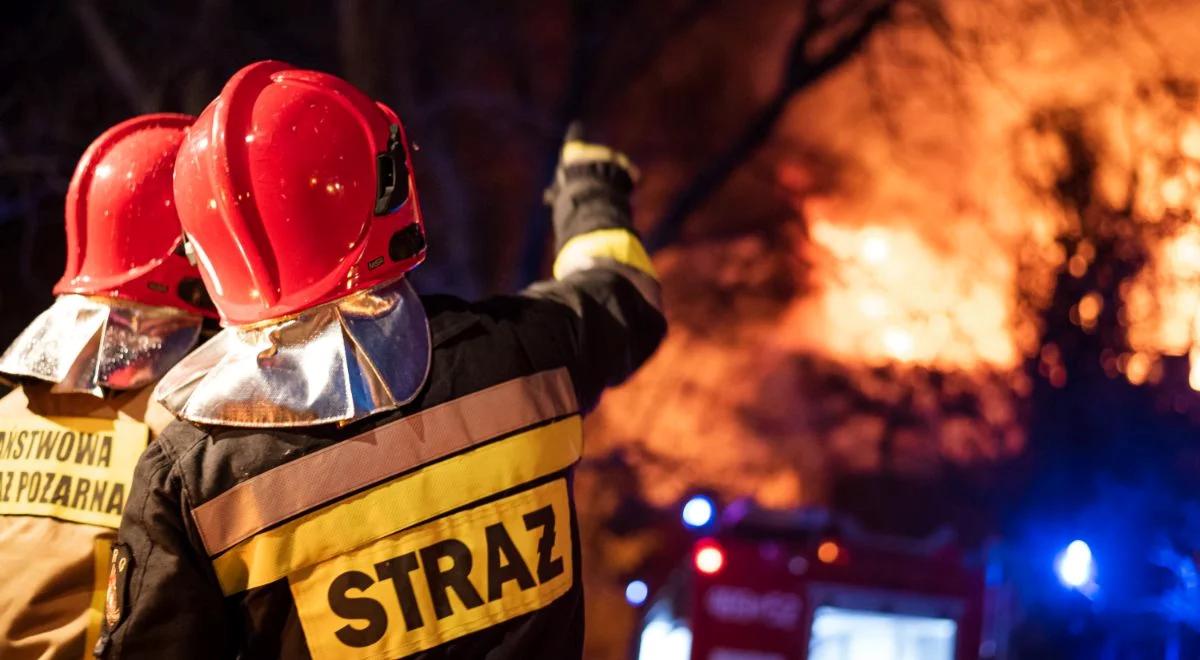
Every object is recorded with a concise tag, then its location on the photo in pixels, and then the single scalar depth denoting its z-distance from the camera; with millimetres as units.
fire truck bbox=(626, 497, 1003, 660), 4961
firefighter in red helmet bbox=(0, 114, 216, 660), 2389
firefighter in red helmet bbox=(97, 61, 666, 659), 1772
